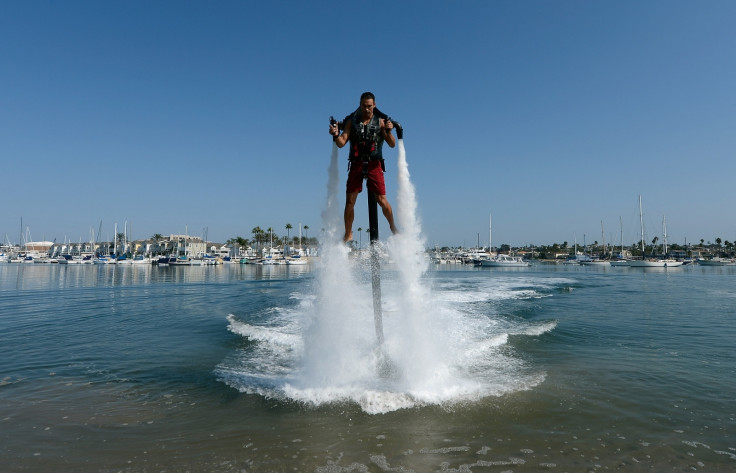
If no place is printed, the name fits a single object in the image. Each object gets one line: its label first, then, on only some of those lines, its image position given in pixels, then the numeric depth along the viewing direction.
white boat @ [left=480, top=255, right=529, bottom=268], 114.81
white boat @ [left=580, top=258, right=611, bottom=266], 137.25
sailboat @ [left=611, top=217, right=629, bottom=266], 114.94
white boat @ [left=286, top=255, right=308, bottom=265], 122.46
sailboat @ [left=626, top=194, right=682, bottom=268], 98.88
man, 7.33
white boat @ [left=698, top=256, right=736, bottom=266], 133.50
